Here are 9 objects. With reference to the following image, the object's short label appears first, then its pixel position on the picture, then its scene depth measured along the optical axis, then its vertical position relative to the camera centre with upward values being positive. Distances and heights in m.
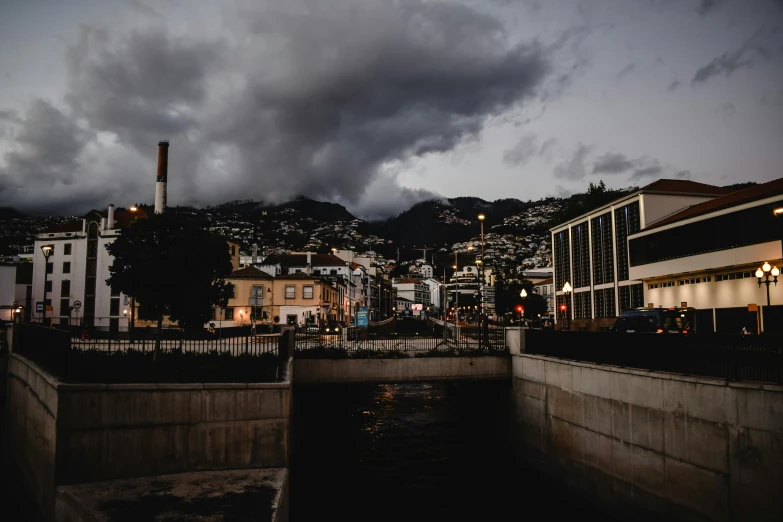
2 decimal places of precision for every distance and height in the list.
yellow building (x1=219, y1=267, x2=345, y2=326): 70.94 +1.71
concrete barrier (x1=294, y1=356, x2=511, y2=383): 25.19 -2.79
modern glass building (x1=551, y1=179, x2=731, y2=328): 43.72 +5.64
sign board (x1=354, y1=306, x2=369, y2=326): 35.22 -0.53
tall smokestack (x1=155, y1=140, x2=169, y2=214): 66.81 +16.31
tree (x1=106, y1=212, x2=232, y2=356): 21.53 +1.73
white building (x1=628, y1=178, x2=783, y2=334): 30.47 +3.13
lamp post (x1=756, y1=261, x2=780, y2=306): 21.61 +1.50
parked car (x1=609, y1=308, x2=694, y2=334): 25.77 -0.62
